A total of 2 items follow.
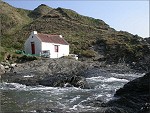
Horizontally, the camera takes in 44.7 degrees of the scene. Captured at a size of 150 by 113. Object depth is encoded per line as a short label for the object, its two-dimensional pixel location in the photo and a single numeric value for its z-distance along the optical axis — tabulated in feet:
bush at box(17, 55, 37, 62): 83.56
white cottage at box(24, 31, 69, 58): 94.12
